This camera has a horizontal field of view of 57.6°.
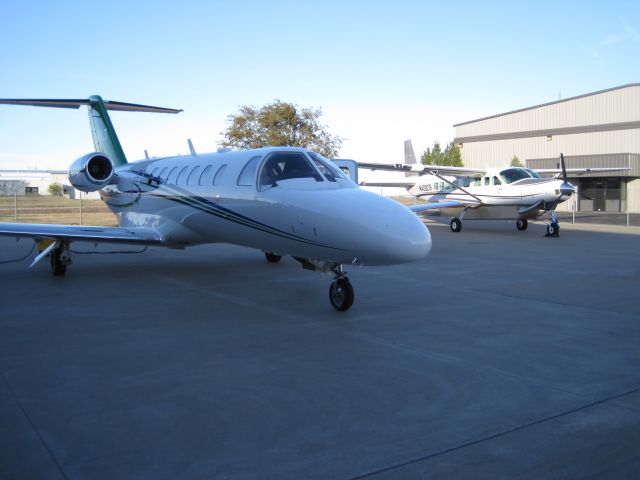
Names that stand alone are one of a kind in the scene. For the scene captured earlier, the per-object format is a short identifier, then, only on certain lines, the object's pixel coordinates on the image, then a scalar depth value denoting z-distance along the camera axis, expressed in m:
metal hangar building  41.34
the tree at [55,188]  67.38
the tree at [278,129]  37.91
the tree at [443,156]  49.84
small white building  70.19
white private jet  6.78
